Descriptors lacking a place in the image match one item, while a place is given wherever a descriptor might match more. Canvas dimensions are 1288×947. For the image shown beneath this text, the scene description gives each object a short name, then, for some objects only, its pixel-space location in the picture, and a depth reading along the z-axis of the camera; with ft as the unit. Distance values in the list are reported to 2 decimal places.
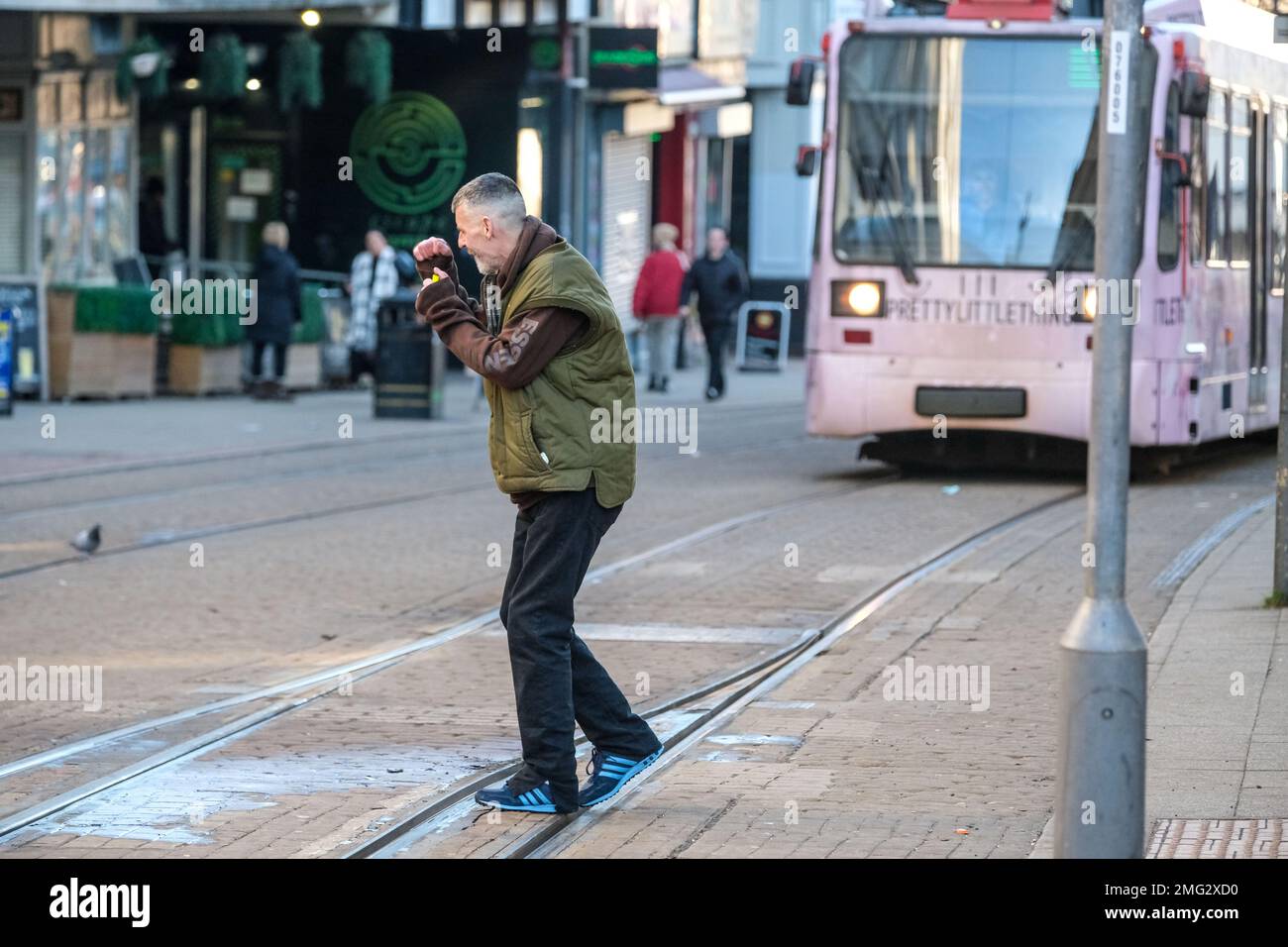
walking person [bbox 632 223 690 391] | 90.63
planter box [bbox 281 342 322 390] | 84.02
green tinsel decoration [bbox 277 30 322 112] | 85.20
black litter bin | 73.56
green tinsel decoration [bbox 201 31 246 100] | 83.10
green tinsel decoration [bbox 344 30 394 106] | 86.38
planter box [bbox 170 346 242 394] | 80.74
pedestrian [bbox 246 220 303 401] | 78.28
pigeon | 39.99
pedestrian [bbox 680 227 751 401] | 88.84
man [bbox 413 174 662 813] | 20.79
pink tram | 51.52
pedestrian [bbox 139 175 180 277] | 89.51
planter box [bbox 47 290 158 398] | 75.51
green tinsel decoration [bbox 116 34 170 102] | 79.71
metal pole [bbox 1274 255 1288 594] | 33.01
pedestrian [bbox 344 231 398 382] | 82.69
